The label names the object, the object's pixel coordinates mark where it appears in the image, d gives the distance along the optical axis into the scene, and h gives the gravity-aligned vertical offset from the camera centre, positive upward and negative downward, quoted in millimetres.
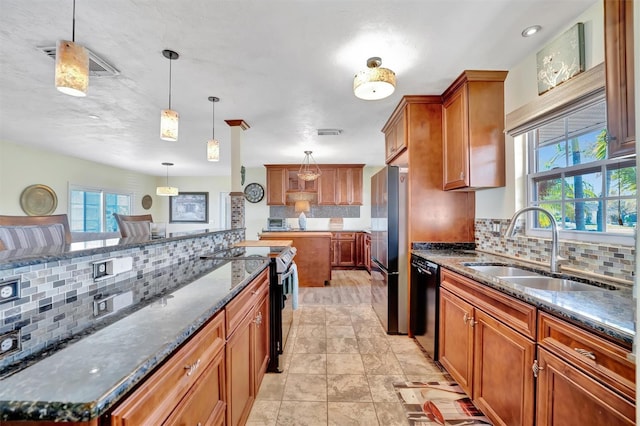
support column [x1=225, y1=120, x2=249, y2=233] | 3219 +472
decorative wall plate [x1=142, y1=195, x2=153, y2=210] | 7381 +434
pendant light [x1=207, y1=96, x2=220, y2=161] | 2654 +699
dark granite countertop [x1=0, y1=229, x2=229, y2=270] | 848 -133
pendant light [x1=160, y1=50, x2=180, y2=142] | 1937 +700
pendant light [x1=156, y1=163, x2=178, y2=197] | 5648 +564
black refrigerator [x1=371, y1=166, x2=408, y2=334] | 2666 -302
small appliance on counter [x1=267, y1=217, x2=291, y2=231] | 6188 -102
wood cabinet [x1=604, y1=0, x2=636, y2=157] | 905 +515
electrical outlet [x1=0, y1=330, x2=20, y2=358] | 643 -317
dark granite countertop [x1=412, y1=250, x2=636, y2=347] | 863 -327
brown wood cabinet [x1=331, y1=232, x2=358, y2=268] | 5828 -692
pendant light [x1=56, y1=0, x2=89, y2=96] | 1288 +735
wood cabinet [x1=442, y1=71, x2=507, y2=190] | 2207 +746
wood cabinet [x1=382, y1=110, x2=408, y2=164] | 2723 +942
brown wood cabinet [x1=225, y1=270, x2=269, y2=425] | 1253 -718
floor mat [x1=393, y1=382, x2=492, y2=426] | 1591 -1180
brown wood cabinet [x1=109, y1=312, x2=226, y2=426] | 634 -498
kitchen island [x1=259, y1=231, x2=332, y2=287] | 4508 -661
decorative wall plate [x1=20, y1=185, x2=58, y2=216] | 4434 +283
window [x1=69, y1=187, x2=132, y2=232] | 5469 +204
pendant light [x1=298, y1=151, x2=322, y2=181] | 5465 +1179
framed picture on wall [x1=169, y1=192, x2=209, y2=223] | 7668 +285
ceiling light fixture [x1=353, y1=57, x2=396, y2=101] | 1798 +932
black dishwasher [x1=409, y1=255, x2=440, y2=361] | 2133 -728
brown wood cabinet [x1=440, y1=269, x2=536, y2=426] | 1216 -699
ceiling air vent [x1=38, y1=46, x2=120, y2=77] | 1870 +1152
